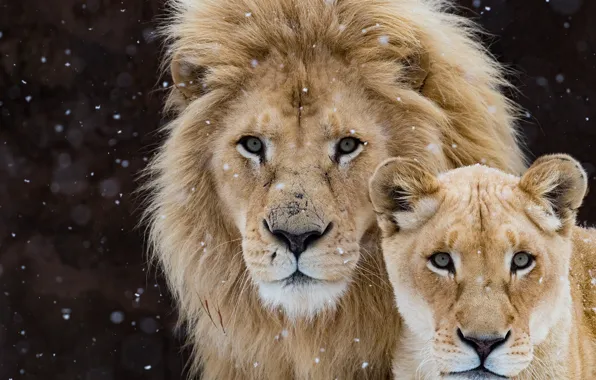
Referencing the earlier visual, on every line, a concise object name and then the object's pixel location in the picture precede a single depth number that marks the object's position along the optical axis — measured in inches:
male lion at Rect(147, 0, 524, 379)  258.7
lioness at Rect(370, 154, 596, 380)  217.0
